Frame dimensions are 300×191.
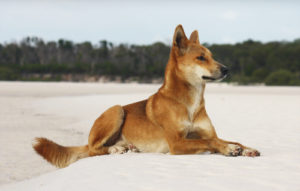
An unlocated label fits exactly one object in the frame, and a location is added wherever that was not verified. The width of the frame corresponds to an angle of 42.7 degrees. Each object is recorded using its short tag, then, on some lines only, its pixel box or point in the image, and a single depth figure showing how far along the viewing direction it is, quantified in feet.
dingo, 18.44
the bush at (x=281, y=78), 144.56
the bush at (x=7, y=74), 179.50
